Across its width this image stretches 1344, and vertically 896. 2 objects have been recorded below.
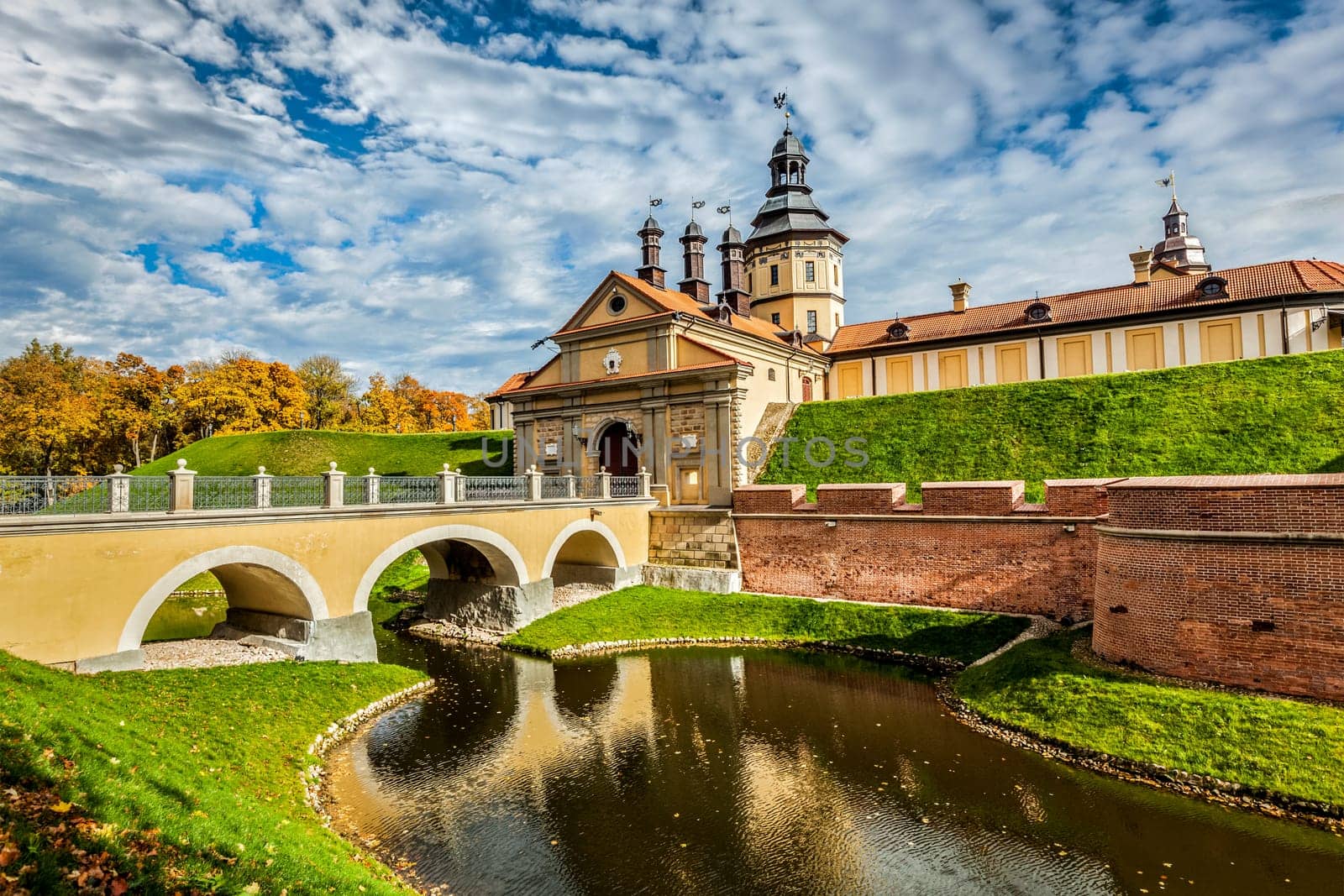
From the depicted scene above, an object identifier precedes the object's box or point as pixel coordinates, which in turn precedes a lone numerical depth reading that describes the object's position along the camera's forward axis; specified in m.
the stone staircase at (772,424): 24.75
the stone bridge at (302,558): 10.87
